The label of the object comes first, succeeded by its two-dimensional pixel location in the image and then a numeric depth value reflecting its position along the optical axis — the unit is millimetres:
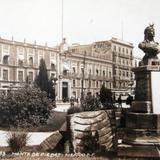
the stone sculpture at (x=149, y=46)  9617
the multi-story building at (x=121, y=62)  72438
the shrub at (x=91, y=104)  21944
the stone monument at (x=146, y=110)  8156
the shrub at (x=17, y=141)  8953
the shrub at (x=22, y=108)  17859
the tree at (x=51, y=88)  40031
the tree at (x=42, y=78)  44506
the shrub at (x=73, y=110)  21541
